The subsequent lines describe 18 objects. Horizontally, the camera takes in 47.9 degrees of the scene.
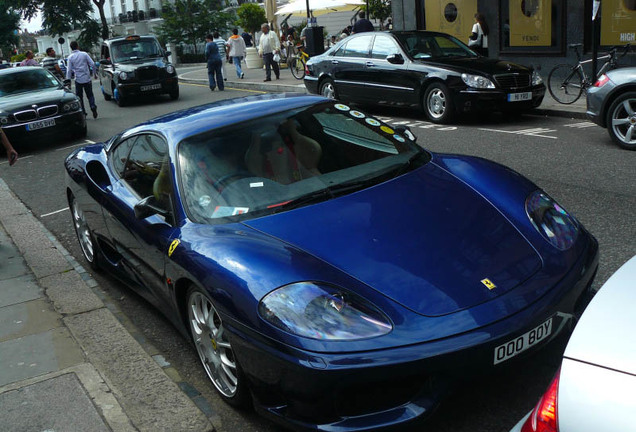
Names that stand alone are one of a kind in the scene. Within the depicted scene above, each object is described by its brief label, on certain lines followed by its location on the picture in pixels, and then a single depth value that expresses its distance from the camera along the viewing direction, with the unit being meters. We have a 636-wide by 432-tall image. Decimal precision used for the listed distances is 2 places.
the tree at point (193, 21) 44.28
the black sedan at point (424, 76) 11.56
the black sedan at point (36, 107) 13.03
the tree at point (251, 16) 39.38
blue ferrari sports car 2.83
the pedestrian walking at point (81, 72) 17.30
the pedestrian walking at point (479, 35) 16.75
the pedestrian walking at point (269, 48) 21.70
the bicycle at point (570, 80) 12.91
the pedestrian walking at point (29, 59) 23.66
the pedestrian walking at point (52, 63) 23.52
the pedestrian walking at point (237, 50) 23.45
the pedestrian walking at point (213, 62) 20.90
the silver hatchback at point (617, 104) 8.75
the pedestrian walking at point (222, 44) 23.64
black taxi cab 19.36
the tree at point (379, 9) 29.39
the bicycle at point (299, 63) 21.74
